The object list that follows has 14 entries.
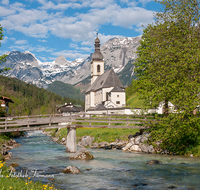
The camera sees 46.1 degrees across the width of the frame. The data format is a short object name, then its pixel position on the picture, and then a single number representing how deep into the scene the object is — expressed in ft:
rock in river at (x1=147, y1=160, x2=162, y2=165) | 62.35
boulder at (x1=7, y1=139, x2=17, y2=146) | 117.91
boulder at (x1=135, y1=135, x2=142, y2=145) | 92.71
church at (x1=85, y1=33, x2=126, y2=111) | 253.24
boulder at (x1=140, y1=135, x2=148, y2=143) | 90.17
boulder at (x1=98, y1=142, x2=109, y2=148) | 105.50
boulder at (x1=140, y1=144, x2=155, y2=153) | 84.16
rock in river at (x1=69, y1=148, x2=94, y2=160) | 71.61
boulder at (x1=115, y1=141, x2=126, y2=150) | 99.04
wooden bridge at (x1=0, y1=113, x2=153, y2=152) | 89.20
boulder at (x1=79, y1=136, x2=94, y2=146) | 114.62
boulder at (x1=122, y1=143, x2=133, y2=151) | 93.04
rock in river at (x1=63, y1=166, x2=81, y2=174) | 51.11
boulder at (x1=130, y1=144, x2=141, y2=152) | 89.61
